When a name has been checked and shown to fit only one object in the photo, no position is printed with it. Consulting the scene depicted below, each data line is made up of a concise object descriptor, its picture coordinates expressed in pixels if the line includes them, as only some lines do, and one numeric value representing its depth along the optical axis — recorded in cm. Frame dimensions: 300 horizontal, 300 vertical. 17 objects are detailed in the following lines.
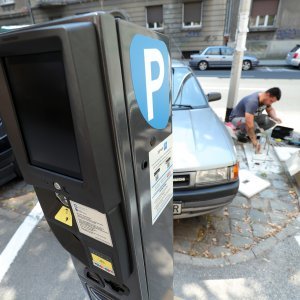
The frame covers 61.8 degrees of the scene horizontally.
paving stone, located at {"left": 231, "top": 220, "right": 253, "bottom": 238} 234
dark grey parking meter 62
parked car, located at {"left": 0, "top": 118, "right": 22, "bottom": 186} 286
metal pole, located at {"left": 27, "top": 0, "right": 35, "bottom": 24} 1852
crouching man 369
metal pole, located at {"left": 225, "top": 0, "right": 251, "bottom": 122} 397
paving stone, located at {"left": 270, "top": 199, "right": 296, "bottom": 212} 266
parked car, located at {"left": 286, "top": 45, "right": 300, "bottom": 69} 1197
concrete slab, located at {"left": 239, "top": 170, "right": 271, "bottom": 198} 289
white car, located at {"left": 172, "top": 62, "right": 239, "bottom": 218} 198
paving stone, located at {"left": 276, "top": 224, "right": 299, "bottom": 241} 229
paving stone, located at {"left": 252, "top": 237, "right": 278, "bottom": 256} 215
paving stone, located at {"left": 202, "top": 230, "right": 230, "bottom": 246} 226
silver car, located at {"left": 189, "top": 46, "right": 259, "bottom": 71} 1268
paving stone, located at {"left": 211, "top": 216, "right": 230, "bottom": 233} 240
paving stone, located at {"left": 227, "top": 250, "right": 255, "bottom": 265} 208
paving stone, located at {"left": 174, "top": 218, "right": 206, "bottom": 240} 233
